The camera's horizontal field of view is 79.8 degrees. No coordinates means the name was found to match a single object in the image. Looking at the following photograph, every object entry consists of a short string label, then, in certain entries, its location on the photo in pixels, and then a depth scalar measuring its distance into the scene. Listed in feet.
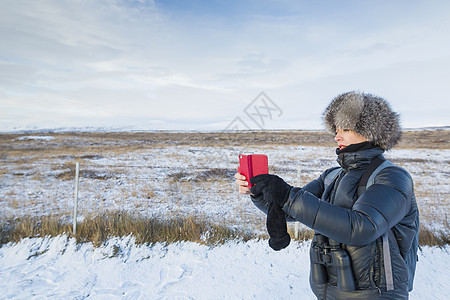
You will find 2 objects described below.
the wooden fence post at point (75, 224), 14.85
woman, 3.33
